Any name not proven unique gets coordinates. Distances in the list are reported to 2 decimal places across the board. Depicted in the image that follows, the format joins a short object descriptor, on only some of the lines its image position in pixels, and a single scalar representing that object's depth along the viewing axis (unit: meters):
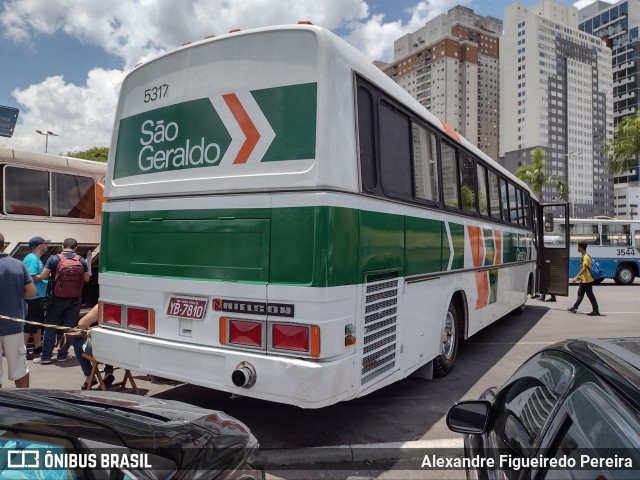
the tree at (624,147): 28.66
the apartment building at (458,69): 115.44
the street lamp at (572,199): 112.05
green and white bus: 3.58
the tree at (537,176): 45.25
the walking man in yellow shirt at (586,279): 12.41
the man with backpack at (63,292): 6.92
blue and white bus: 22.38
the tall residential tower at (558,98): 110.38
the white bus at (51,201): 8.74
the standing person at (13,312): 4.95
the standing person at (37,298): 7.26
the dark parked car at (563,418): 1.45
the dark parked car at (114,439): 1.59
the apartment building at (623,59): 120.69
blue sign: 12.16
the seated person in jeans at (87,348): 5.15
